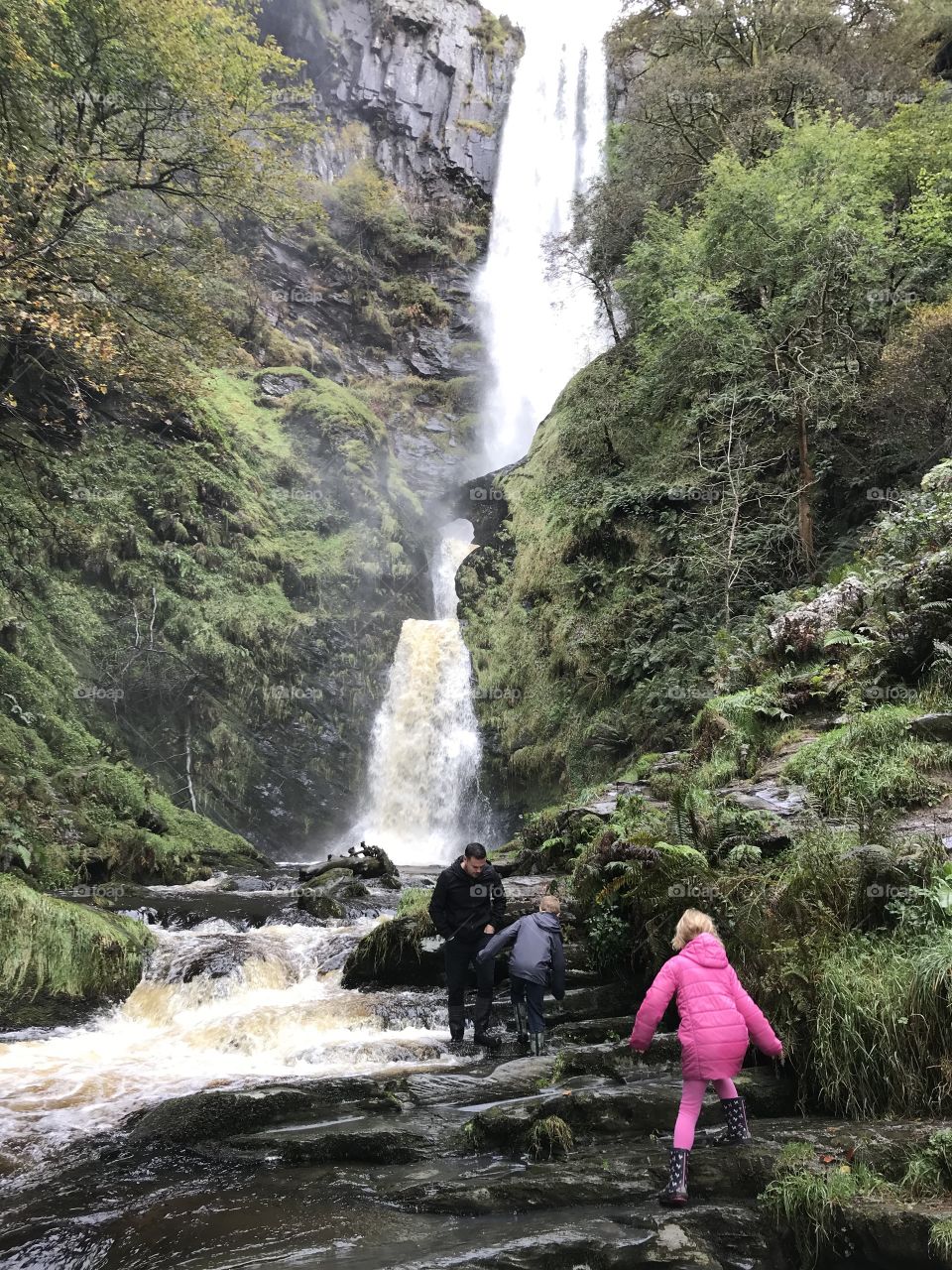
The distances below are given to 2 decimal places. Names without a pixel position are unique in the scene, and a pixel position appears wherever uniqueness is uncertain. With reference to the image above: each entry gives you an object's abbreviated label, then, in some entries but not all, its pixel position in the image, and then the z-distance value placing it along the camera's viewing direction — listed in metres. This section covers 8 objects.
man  6.45
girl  3.98
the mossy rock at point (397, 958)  7.84
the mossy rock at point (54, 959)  7.63
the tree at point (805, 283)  13.67
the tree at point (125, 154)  11.09
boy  5.82
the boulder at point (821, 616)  10.02
